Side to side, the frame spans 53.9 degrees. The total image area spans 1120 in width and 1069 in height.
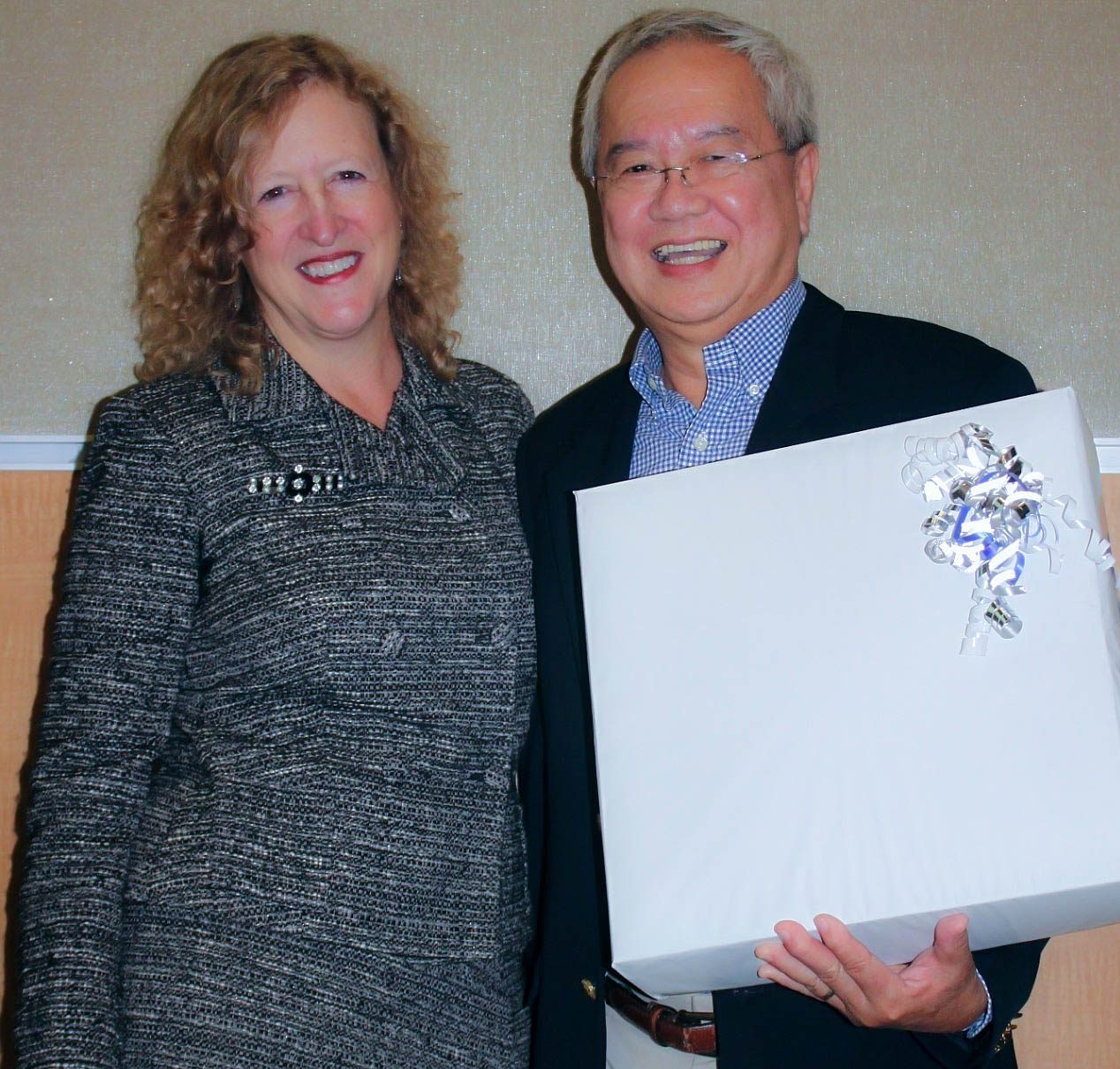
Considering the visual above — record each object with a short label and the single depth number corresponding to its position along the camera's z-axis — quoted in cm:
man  125
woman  124
